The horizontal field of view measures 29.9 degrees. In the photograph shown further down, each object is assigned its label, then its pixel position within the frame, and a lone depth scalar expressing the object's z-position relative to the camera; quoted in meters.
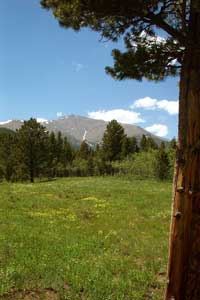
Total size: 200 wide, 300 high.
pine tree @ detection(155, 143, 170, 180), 68.38
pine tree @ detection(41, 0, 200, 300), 7.98
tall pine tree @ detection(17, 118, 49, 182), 69.50
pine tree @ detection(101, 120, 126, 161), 94.25
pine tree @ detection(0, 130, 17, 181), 83.56
